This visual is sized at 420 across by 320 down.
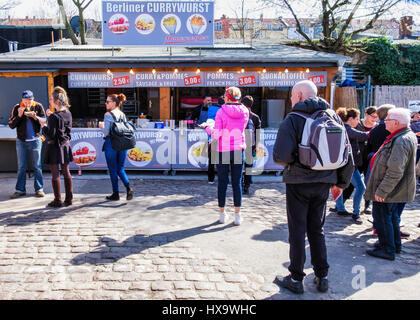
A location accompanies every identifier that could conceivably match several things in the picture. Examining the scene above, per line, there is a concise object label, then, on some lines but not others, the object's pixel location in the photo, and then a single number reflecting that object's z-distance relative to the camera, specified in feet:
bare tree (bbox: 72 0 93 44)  60.56
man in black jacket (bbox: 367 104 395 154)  18.60
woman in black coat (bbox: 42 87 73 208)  21.06
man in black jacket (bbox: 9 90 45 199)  23.58
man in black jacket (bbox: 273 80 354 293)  11.66
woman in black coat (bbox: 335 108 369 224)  19.42
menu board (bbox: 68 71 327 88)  32.55
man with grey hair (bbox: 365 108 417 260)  14.61
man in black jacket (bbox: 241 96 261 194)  25.43
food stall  30.32
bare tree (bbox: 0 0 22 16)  83.15
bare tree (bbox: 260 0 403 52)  58.44
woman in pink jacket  18.43
